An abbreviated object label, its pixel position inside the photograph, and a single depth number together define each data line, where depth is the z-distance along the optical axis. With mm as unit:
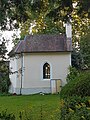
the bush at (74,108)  6449
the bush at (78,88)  11398
